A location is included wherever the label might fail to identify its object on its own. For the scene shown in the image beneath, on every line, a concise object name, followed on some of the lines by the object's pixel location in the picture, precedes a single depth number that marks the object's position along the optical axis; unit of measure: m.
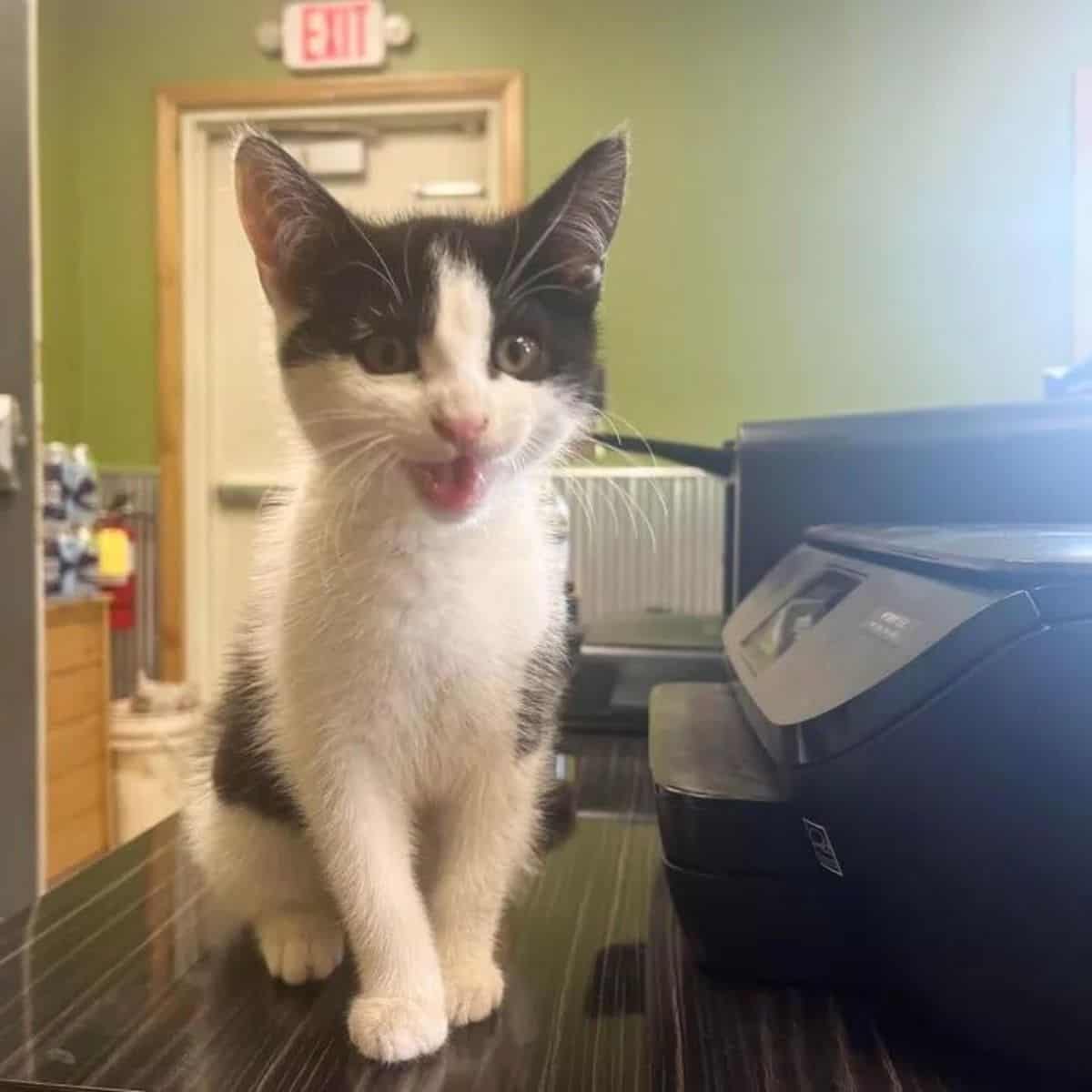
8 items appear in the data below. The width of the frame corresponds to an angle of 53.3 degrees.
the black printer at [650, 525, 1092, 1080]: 0.42
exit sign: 2.94
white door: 3.08
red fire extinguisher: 2.94
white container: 2.83
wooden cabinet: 2.55
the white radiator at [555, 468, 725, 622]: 2.88
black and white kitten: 0.62
